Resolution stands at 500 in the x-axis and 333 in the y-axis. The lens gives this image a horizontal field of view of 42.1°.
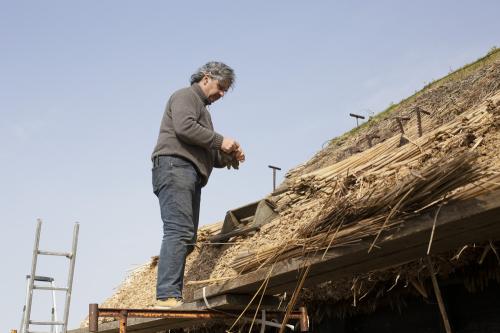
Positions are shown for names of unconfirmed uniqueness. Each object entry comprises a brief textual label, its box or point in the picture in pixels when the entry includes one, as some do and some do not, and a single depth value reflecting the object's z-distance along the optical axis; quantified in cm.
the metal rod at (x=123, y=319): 338
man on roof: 381
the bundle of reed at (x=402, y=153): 340
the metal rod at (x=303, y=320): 376
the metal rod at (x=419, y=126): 508
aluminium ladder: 533
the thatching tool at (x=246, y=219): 480
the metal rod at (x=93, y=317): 328
